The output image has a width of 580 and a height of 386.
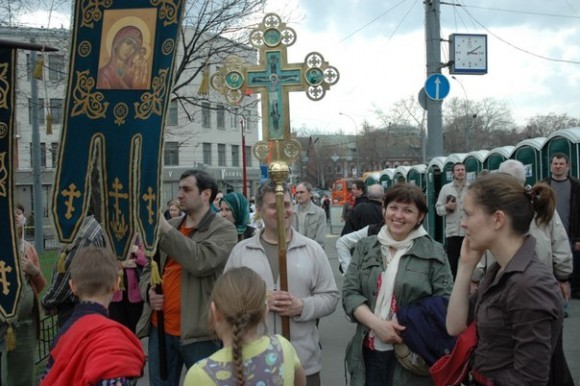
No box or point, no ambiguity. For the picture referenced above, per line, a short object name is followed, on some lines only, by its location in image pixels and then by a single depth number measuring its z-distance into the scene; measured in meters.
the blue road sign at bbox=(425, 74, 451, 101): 12.85
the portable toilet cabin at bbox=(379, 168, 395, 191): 21.15
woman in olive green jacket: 3.51
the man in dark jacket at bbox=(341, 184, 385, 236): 7.79
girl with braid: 2.36
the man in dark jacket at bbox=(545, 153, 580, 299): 7.68
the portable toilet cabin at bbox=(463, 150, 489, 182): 13.30
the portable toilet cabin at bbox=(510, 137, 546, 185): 10.56
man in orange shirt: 3.91
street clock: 13.92
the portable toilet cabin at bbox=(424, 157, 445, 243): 14.69
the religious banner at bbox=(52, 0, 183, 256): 3.64
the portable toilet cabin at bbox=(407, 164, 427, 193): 17.09
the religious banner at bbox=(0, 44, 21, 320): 3.85
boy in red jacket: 2.58
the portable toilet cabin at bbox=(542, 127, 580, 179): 9.38
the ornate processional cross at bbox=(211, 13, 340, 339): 4.37
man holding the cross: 3.76
